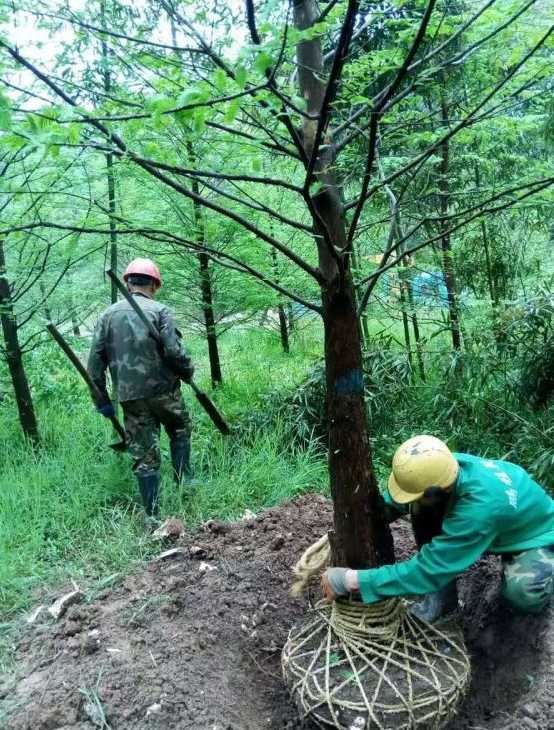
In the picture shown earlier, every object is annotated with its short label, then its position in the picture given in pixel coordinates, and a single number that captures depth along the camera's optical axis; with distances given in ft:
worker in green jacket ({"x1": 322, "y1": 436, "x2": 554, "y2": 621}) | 7.25
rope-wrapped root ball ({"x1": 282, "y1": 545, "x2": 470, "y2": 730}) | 6.88
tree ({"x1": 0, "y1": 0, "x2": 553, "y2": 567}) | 5.13
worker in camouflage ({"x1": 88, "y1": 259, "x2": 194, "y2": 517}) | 13.02
